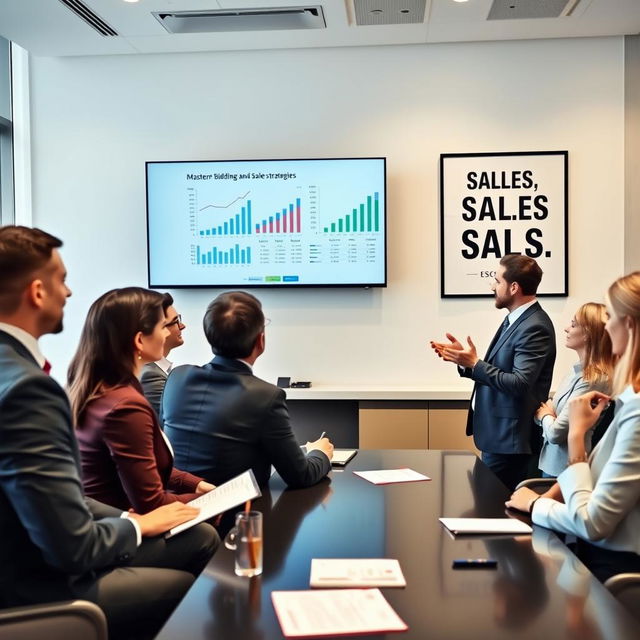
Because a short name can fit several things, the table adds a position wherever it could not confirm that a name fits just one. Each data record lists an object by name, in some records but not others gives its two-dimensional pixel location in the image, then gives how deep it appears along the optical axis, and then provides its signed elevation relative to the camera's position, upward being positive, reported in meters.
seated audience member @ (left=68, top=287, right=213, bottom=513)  1.89 -0.29
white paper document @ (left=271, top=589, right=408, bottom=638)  1.24 -0.57
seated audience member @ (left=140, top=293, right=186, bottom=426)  2.82 -0.29
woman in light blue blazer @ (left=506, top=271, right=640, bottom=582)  1.67 -0.45
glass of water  1.50 -0.51
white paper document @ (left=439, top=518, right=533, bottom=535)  1.79 -0.58
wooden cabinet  4.27 -0.74
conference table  1.25 -0.58
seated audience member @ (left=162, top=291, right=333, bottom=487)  2.20 -0.34
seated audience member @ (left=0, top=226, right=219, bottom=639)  1.39 -0.39
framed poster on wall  4.54 +0.56
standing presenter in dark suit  3.24 -0.32
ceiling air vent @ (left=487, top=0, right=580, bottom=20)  4.00 +1.69
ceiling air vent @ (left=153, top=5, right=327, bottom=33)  4.14 +1.71
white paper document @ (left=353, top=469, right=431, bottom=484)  2.38 -0.59
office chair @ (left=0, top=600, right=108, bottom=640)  1.35 -0.61
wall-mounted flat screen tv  4.59 +0.54
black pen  1.55 -0.57
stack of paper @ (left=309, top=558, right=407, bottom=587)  1.45 -0.57
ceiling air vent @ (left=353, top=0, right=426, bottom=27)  3.99 +1.69
